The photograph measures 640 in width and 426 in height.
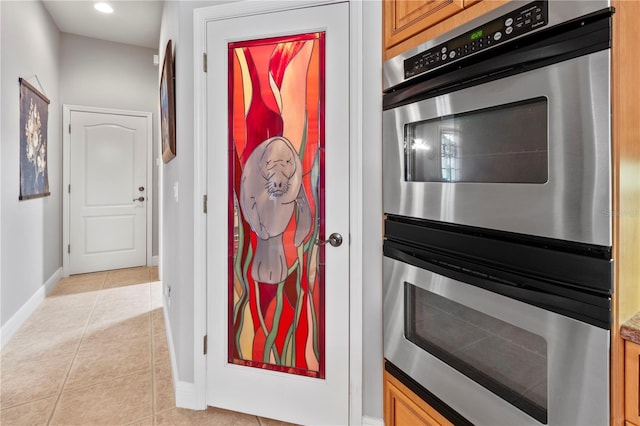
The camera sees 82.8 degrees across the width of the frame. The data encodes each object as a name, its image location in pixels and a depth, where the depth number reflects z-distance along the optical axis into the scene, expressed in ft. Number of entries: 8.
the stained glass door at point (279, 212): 5.50
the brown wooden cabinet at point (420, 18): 3.30
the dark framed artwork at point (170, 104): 6.89
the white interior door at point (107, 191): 15.55
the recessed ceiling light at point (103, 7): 12.46
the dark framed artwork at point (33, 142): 10.54
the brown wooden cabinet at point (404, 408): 3.79
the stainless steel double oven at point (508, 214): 2.46
